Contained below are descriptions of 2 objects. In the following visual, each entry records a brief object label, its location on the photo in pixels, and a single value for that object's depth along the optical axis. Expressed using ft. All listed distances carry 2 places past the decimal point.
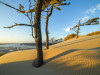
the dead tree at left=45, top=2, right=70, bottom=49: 24.21
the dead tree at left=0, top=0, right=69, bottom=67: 10.64
